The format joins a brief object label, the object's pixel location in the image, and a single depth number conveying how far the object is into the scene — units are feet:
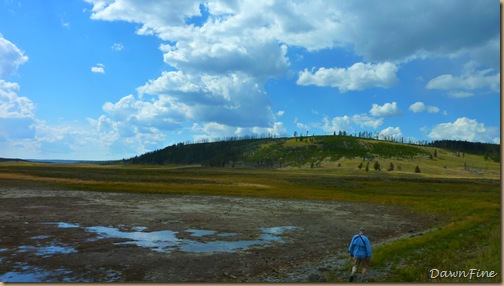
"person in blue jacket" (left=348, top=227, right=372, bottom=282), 57.82
